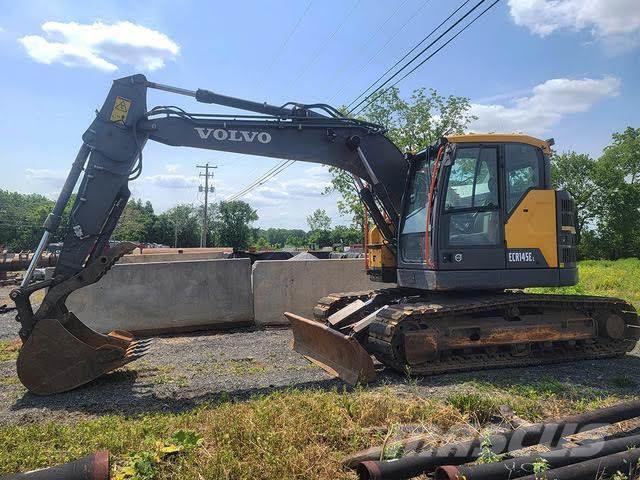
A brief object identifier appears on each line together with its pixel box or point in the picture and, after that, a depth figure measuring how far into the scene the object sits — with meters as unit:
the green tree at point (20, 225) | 78.06
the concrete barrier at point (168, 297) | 9.87
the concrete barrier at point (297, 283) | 10.68
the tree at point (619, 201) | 51.50
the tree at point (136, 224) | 68.35
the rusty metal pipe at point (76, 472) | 3.10
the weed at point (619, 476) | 3.16
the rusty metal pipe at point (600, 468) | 3.17
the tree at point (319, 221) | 116.45
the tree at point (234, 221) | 88.62
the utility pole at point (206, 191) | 58.55
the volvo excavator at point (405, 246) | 6.21
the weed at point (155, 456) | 3.45
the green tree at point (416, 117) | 22.77
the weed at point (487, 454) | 3.45
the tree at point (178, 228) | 85.50
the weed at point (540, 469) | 3.09
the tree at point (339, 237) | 85.47
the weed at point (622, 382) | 6.06
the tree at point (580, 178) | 54.19
